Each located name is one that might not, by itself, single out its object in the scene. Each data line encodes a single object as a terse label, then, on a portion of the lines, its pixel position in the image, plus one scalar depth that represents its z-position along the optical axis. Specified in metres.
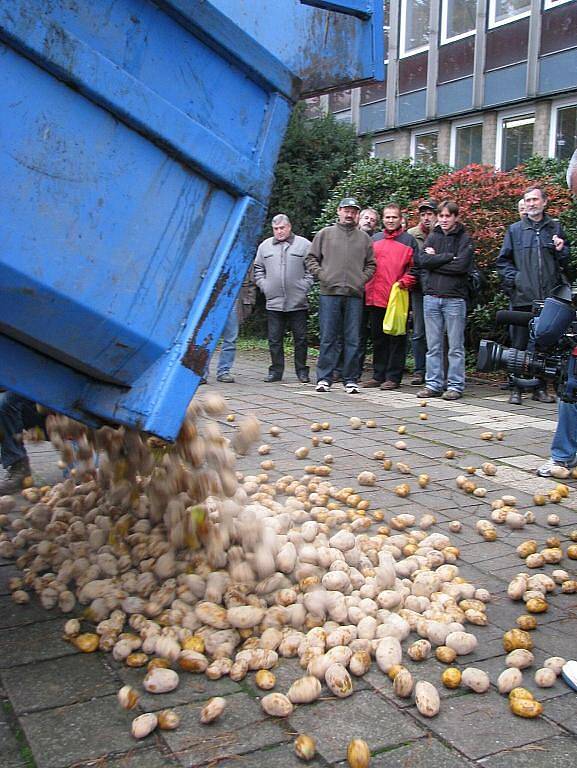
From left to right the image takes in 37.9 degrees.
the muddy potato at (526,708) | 2.51
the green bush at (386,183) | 11.80
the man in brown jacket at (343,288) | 9.12
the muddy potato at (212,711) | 2.44
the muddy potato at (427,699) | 2.51
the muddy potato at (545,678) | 2.71
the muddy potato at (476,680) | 2.66
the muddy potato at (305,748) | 2.28
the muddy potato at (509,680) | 2.67
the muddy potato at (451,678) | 2.69
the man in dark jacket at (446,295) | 8.60
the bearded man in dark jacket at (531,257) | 8.22
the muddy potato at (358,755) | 2.23
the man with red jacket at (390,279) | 9.39
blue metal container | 2.38
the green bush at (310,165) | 15.58
